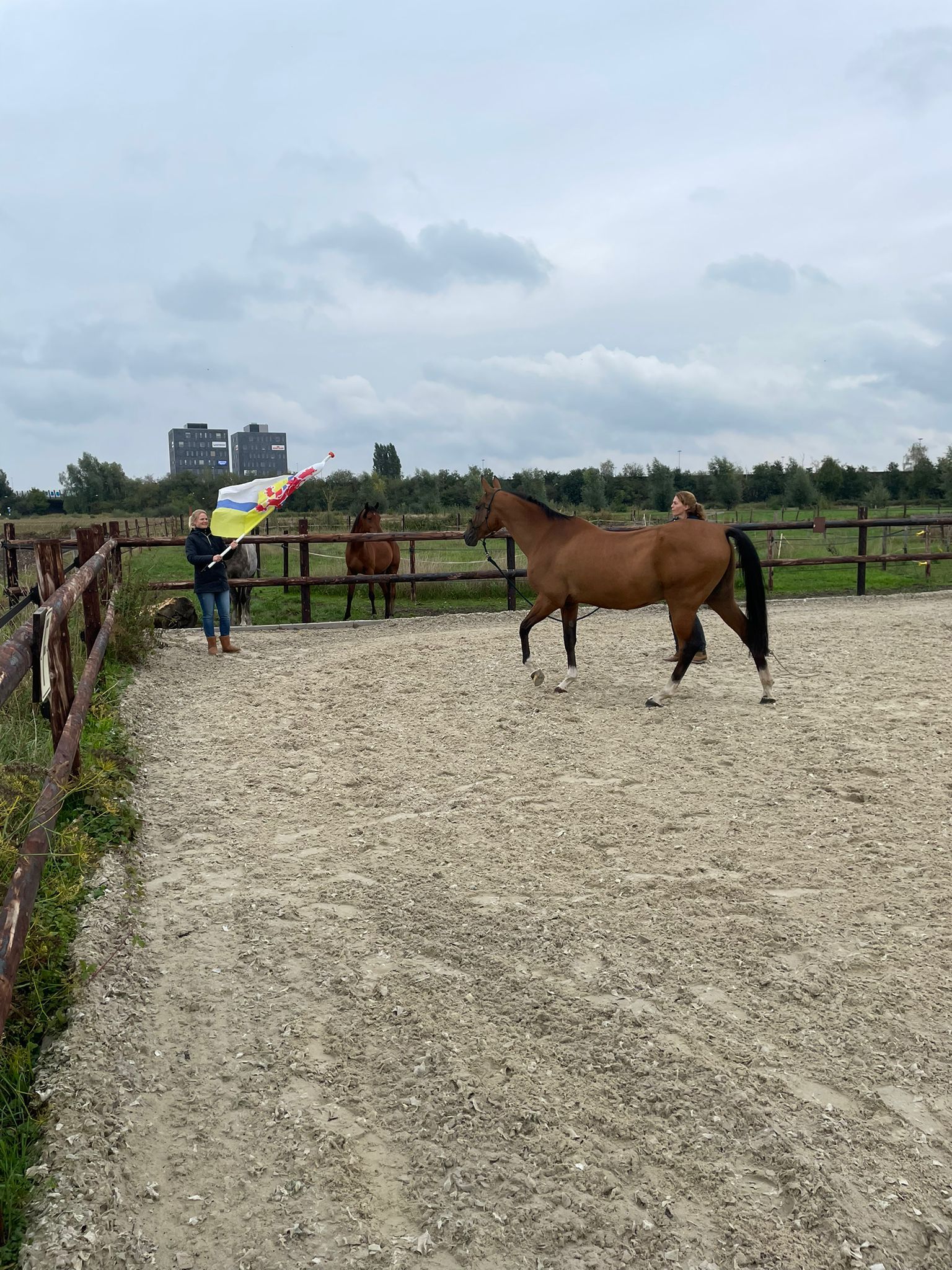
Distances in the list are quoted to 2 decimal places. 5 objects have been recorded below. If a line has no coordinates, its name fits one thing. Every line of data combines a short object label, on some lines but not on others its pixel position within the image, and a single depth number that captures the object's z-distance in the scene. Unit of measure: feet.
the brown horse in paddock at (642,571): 20.89
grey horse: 37.09
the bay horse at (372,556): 38.45
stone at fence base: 35.40
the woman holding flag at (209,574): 27.61
